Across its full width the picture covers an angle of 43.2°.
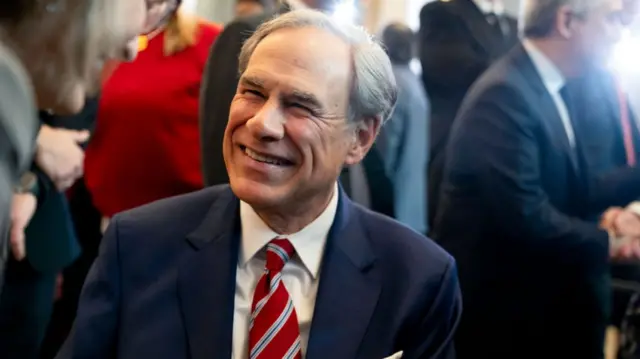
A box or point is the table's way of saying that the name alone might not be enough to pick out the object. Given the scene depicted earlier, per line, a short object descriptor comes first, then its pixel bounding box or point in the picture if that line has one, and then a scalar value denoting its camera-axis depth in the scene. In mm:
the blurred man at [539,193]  1939
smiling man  1377
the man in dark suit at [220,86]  1903
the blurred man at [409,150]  3359
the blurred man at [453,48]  2619
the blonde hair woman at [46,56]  706
